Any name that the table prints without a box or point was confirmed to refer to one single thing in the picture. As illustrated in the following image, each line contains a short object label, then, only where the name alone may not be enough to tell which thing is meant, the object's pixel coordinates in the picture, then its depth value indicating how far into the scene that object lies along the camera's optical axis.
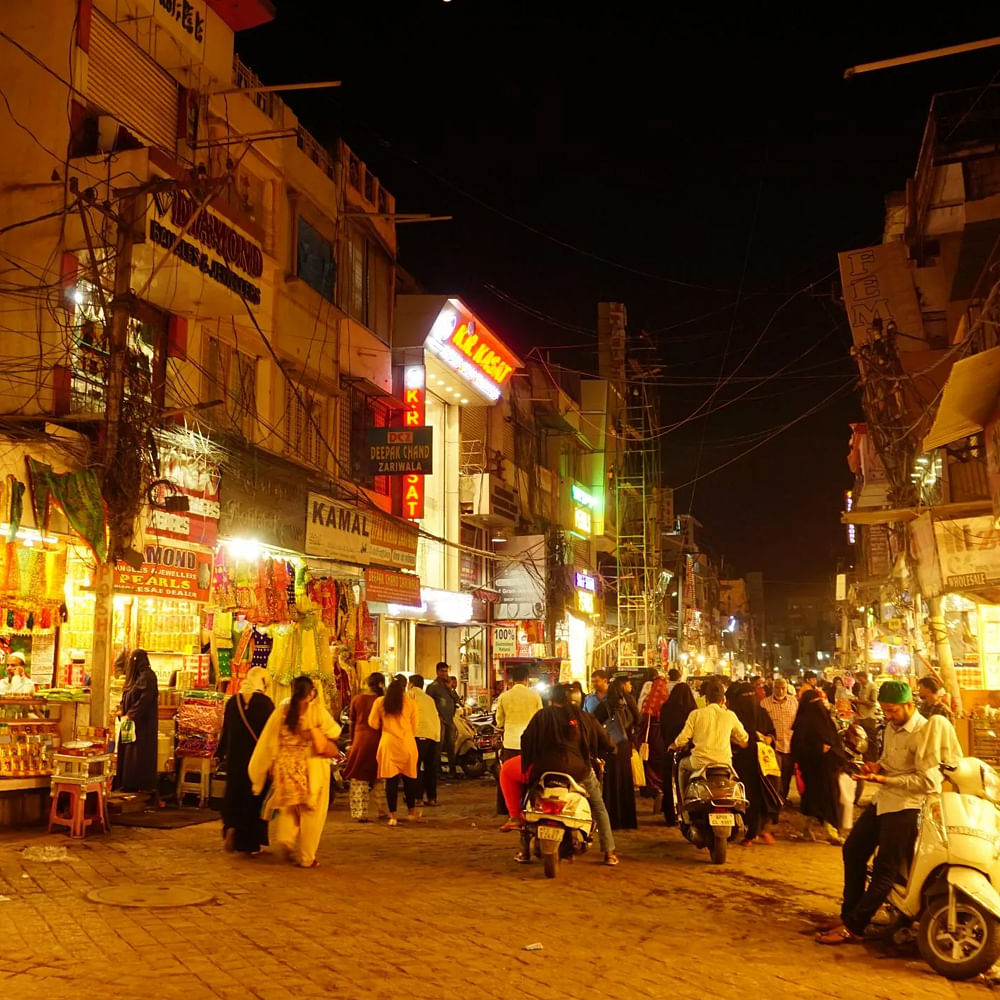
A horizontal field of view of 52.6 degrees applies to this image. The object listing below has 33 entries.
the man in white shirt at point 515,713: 12.24
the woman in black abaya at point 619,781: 12.37
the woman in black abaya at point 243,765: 10.02
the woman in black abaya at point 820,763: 11.91
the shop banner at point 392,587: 18.59
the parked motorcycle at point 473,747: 19.27
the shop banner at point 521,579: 29.14
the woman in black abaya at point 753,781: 11.74
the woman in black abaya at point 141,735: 12.59
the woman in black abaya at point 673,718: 13.30
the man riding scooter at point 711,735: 10.43
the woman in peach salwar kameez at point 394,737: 12.72
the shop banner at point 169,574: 12.66
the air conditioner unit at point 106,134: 13.73
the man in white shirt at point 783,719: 14.14
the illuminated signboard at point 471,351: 22.73
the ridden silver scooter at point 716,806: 10.26
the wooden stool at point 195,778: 13.22
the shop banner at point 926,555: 17.05
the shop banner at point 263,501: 14.48
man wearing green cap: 6.94
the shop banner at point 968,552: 15.70
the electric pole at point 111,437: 11.35
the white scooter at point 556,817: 9.31
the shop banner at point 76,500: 11.38
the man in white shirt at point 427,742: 14.36
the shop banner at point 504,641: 28.44
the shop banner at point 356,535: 16.80
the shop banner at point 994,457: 12.81
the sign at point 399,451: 19.92
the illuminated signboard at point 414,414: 21.70
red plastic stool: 10.72
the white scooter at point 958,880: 6.34
